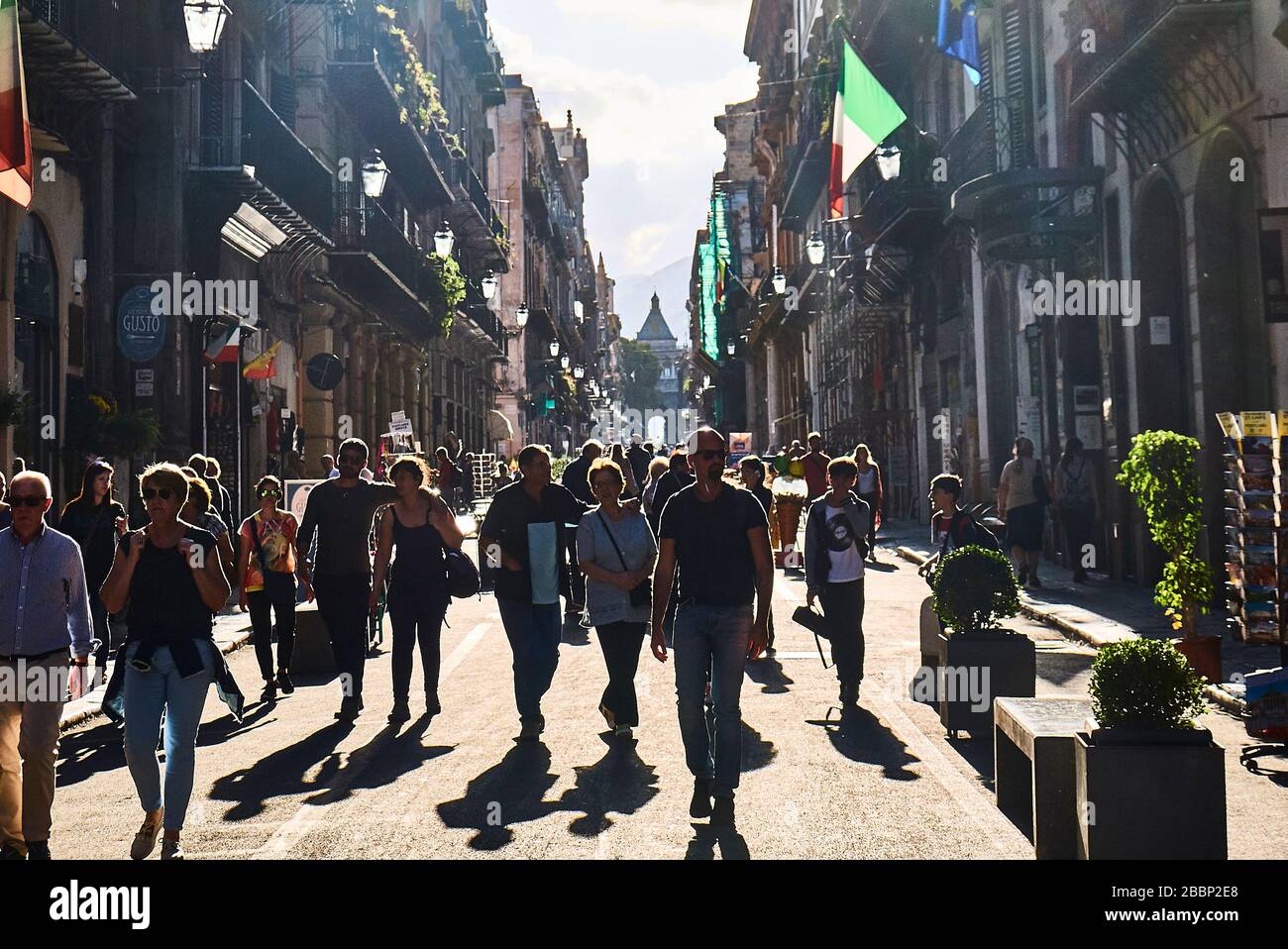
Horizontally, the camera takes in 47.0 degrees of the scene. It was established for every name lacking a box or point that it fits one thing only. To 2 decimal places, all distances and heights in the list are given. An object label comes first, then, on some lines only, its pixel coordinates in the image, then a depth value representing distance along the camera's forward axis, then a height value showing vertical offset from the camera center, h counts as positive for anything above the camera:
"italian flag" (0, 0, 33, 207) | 12.44 +3.60
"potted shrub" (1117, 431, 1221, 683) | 10.76 -0.03
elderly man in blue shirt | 6.12 -0.50
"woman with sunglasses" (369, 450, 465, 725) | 9.70 -0.17
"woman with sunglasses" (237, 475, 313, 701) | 11.09 -0.33
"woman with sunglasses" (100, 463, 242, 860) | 6.17 -0.46
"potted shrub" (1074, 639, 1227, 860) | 5.38 -0.99
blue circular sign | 18.16 +2.50
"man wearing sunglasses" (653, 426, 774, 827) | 6.96 -0.34
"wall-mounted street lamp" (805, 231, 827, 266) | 34.97 +6.32
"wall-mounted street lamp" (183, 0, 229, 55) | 15.88 +5.50
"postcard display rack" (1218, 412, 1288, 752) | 10.28 -0.20
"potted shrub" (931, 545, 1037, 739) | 8.52 -0.78
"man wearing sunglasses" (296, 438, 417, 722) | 9.73 -0.25
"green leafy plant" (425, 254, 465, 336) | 34.59 +5.59
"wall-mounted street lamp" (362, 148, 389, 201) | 24.61 +5.85
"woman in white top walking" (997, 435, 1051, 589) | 17.38 +0.04
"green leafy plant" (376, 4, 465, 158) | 30.50 +9.90
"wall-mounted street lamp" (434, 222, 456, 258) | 31.78 +6.12
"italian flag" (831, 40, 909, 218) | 24.97 +6.79
